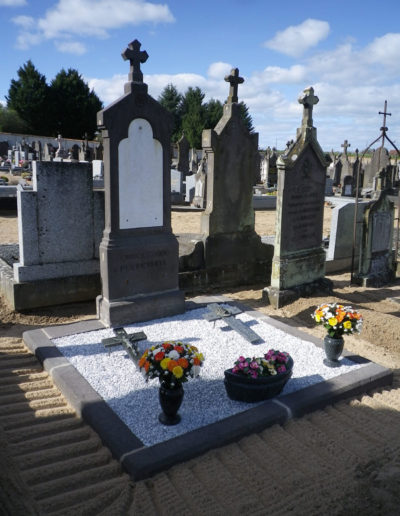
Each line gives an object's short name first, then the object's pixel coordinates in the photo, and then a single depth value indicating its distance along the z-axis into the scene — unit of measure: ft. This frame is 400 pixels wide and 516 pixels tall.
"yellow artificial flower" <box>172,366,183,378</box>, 11.86
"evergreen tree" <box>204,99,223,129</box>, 190.45
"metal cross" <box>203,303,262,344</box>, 18.88
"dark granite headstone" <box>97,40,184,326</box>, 19.22
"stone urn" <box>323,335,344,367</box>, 16.40
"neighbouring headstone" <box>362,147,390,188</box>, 72.51
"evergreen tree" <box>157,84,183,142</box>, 212.64
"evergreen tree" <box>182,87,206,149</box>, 184.44
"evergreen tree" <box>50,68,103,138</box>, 169.99
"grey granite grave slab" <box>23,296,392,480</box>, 11.25
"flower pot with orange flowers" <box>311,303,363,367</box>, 15.98
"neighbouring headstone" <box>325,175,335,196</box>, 79.22
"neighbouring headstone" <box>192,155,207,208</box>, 63.07
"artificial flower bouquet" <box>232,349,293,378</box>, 13.94
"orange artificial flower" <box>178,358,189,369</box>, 12.02
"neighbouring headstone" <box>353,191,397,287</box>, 29.32
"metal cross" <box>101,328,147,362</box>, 16.60
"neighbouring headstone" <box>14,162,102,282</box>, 22.81
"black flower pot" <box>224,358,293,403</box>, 13.75
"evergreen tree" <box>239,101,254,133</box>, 205.41
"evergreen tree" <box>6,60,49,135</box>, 167.32
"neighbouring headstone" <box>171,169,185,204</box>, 67.82
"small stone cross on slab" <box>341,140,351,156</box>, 94.50
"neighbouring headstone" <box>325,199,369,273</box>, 32.96
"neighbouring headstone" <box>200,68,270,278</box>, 27.02
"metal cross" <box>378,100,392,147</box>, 28.36
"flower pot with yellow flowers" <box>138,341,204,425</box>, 12.03
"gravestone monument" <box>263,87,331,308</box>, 25.05
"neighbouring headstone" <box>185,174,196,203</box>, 68.88
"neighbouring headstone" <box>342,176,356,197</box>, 75.80
